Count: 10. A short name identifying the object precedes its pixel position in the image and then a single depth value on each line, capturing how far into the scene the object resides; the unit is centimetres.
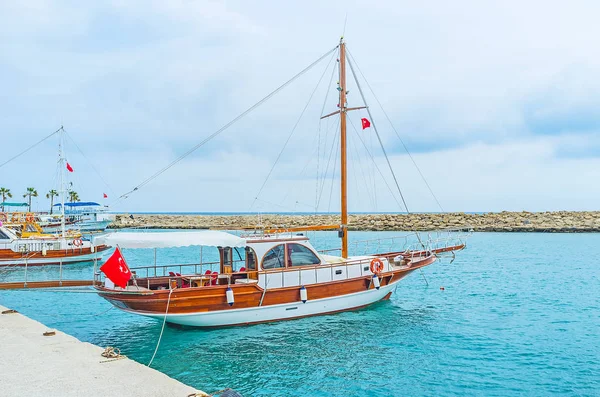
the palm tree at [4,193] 9206
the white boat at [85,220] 7590
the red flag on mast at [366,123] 1978
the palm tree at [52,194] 10225
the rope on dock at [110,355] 964
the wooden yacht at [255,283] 1484
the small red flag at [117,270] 1317
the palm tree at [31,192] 10070
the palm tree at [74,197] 10469
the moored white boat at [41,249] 3647
